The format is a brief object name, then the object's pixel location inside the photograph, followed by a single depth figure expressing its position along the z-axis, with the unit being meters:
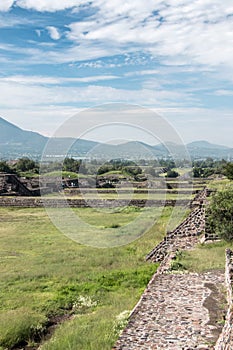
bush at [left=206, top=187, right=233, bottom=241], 14.35
